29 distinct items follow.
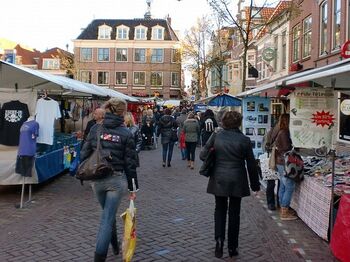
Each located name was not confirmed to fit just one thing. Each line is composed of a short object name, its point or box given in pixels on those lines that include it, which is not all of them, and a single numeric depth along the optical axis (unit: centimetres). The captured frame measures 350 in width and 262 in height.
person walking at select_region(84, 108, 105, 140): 722
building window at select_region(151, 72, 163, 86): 6575
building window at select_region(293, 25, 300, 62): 2341
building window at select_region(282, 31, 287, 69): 2602
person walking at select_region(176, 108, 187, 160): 1616
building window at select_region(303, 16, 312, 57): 2138
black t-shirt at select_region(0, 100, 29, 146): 897
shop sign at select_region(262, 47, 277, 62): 2505
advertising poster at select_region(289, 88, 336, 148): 709
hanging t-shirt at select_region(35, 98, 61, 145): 888
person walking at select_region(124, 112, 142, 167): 912
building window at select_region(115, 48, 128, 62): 6600
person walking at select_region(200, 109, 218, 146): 1742
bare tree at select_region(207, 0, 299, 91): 1853
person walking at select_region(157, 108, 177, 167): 1409
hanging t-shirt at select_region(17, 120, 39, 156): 815
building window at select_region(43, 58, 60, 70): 7181
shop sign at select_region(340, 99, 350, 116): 834
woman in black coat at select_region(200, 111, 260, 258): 538
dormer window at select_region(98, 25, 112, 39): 6600
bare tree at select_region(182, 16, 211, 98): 3733
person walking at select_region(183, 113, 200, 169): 1398
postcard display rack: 1356
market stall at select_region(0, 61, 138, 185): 880
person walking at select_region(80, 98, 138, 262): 470
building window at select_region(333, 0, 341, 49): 1722
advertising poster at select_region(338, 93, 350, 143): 1149
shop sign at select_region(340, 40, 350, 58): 980
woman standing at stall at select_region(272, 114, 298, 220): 734
